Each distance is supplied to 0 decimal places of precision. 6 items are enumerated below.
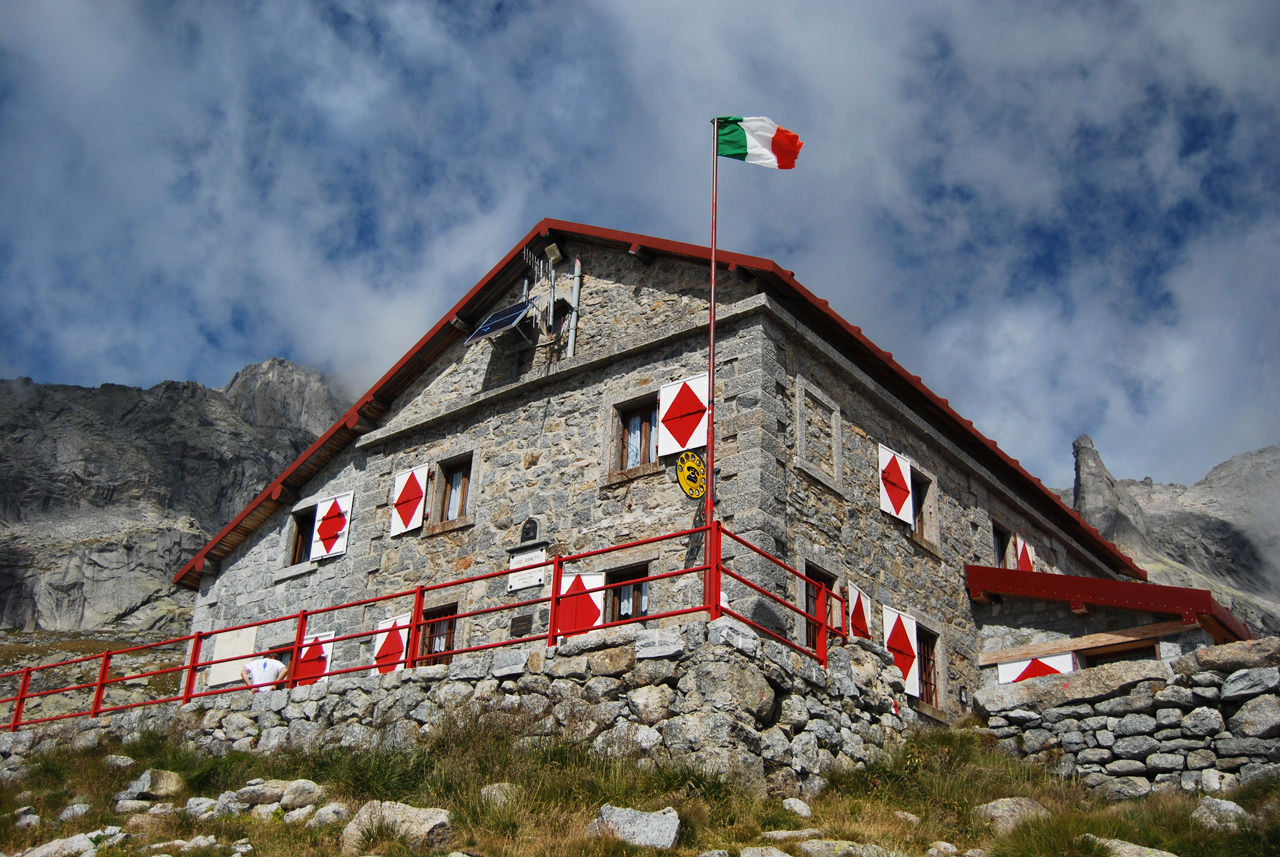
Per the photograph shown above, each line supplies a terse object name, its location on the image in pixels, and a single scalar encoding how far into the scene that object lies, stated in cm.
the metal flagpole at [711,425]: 1227
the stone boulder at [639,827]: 791
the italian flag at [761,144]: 1452
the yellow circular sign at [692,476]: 1272
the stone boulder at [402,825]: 834
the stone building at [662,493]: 1303
